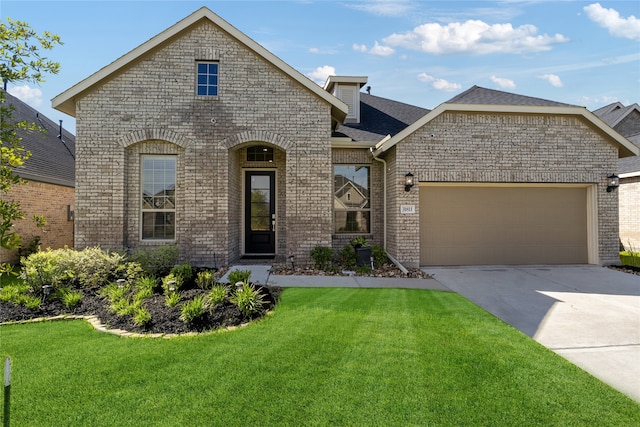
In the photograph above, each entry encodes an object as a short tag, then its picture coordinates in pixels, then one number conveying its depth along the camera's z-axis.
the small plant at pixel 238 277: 6.59
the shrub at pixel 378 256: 9.33
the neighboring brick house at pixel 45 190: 10.62
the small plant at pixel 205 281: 6.81
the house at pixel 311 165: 9.02
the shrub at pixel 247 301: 5.23
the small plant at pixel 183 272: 7.28
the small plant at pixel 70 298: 5.69
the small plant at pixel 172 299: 5.42
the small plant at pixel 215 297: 5.45
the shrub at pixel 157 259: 7.65
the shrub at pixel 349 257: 9.41
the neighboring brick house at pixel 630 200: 13.20
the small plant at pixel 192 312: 4.82
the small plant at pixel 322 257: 9.00
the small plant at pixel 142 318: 4.74
